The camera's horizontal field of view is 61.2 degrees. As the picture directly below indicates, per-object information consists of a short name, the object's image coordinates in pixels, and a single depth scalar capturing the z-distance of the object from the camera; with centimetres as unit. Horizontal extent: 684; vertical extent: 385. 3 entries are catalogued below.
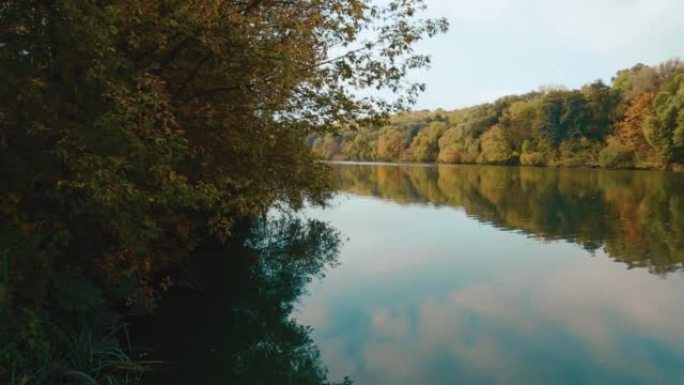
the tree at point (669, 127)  6350
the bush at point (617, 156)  7650
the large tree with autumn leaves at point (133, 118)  771
